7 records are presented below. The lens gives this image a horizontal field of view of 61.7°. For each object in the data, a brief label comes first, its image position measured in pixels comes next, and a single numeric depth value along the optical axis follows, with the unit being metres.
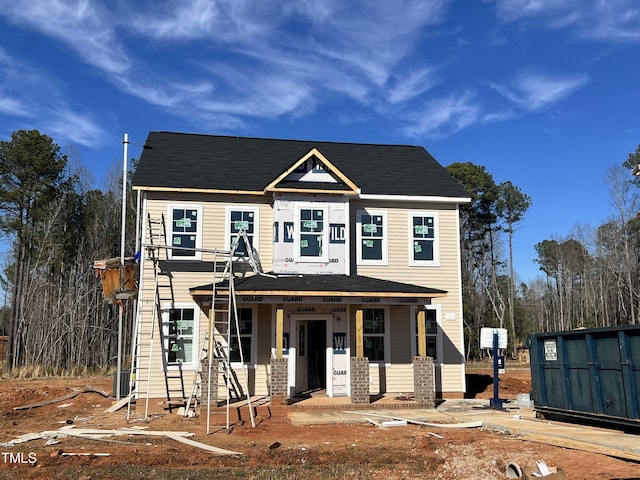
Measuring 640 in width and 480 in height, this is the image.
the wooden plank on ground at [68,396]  16.17
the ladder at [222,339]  13.84
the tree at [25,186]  30.86
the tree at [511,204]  45.34
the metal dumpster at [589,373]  9.25
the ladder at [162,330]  15.07
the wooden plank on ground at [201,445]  9.17
